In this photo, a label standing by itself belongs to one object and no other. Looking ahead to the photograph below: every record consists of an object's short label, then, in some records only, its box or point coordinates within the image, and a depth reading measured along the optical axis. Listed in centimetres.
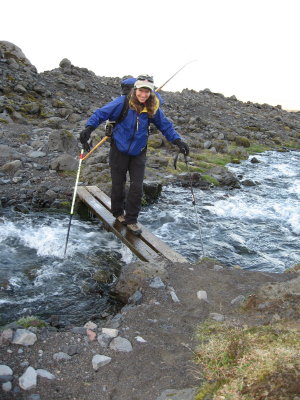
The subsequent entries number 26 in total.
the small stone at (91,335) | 475
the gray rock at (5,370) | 393
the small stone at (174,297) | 583
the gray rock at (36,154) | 1421
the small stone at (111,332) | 484
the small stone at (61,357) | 432
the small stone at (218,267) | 700
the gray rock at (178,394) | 363
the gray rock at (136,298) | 597
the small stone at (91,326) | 504
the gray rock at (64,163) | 1323
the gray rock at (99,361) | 425
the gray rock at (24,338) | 447
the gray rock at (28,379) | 385
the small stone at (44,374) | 402
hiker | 729
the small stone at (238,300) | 571
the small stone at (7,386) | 377
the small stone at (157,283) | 619
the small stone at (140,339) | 476
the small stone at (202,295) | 589
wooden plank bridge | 787
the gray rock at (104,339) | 466
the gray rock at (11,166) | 1248
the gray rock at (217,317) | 527
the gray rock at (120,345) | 458
